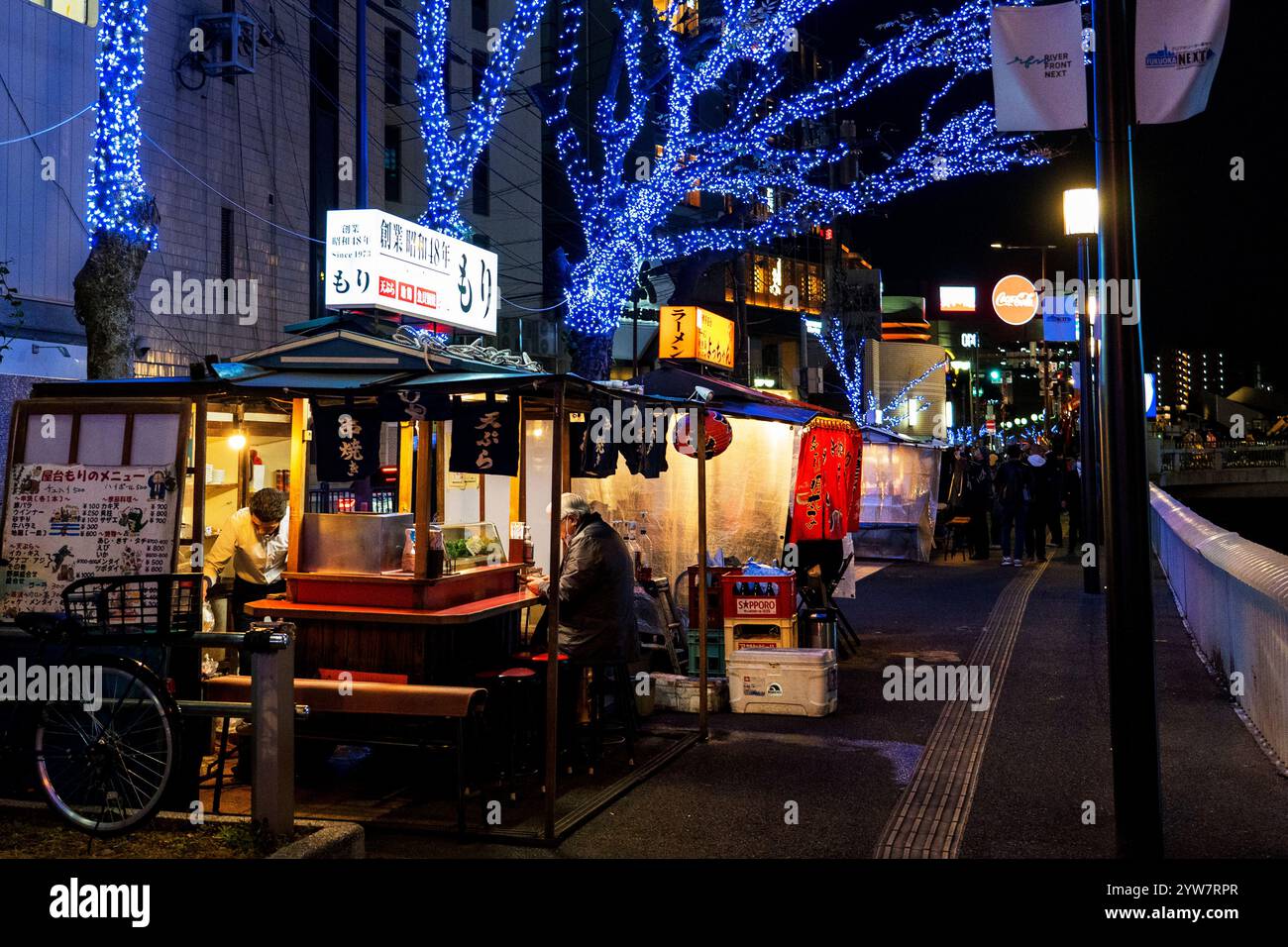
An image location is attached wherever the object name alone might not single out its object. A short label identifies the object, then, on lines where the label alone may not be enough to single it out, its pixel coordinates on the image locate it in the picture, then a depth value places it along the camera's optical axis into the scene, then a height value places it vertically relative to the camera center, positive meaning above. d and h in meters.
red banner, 13.77 +0.31
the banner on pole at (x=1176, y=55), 5.77 +2.38
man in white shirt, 10.08 -0.30
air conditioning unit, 18.50 +8.04
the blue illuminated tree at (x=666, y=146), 18.97 +6.66
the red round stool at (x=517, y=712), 8.08 -1.55
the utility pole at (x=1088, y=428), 18.48 +1.52
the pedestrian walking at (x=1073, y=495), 25.73 +0.30
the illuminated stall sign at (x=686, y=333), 17.59 +2.87
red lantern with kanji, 11.84 +0.86
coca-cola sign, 32.75 +6.25
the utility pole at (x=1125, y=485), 5.40 +0.11
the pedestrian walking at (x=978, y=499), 26.11 +0.22
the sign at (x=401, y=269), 10.76 +2.56
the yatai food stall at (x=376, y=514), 7.75 +0.13
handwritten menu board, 7.83 -0.08
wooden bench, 7.27 -1.27
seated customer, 8.55 -0.64
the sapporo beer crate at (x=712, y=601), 11.70 -0.96
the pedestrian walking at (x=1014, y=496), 22.91 +0.27
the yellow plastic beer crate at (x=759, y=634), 11.03 -1.25
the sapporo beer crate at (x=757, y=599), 11.05 -0.89
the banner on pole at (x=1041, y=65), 6.02 +2.44
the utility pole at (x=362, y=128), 15.17 +5.42
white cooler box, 10.26 -1.62
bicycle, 5.92 -1.24
